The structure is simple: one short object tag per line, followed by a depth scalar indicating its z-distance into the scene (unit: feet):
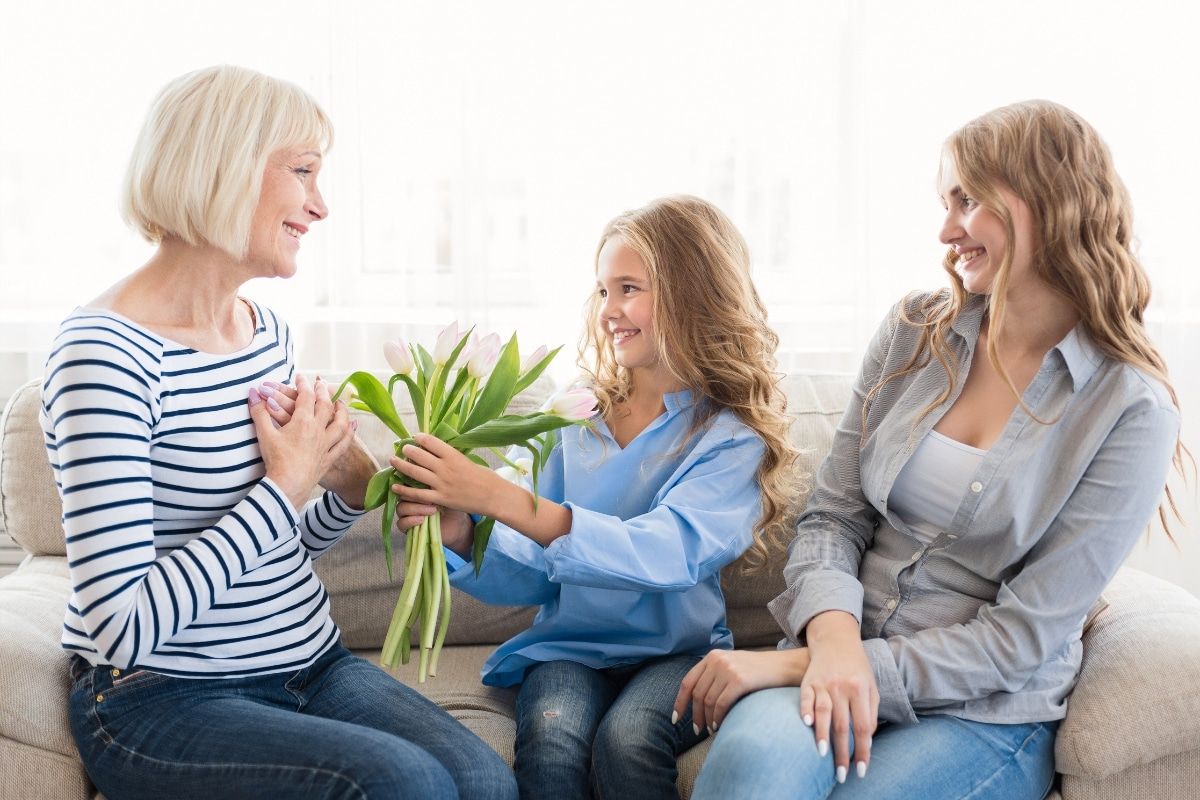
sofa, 4.76
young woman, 4.68
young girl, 5.28
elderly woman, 4.25
